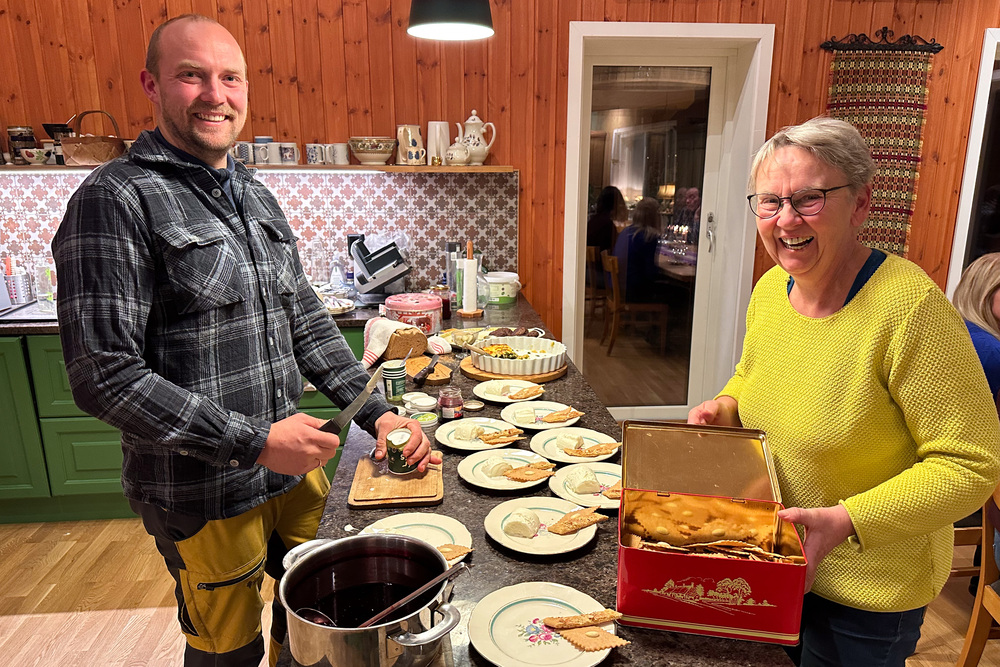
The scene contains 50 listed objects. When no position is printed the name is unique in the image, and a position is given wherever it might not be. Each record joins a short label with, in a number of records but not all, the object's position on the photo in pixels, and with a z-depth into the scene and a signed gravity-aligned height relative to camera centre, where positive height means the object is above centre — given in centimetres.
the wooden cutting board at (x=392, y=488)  138 -63
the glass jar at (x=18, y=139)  337 +25
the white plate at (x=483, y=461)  145 -63
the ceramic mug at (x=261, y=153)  349 +18
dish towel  222 -50
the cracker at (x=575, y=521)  125 -62
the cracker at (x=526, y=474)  146 -62
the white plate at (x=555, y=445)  157 -63
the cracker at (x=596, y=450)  159 -62
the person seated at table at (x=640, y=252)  422 -41
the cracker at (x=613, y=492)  138 -63
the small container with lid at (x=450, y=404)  184 -59
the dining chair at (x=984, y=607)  192 -125
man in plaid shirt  128 -32
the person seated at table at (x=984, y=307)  226 -43
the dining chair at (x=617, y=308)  437 -79
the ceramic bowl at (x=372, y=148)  351 +21
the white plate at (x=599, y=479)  136 -63
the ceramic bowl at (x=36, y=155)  337 +17
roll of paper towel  316 -45
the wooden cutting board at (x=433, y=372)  218 -60
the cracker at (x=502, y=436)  166 -62
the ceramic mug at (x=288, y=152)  353 +19
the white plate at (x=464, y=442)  165 -62
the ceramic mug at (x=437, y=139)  358 +26
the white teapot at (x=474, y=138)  359 +26
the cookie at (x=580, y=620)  99 -64
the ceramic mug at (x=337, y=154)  359 +18
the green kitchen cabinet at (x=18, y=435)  301 -113
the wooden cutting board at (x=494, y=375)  221 -62
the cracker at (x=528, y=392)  201 -61
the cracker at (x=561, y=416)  181 -61
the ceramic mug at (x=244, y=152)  347 +19
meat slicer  342 -41
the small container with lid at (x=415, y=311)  274 -51
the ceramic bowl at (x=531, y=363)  221 -58
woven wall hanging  377 +51
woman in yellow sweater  107 -38
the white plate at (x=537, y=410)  178 -62
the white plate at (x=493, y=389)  199 -62
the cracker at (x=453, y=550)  117 -64
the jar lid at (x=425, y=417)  177 -61
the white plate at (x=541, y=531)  120 -63
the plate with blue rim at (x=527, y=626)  94 -64
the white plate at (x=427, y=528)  124 -64
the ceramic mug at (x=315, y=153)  357 +18
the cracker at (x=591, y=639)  95 -64
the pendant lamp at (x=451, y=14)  250 +64
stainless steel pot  77 -51
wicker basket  317 +19
